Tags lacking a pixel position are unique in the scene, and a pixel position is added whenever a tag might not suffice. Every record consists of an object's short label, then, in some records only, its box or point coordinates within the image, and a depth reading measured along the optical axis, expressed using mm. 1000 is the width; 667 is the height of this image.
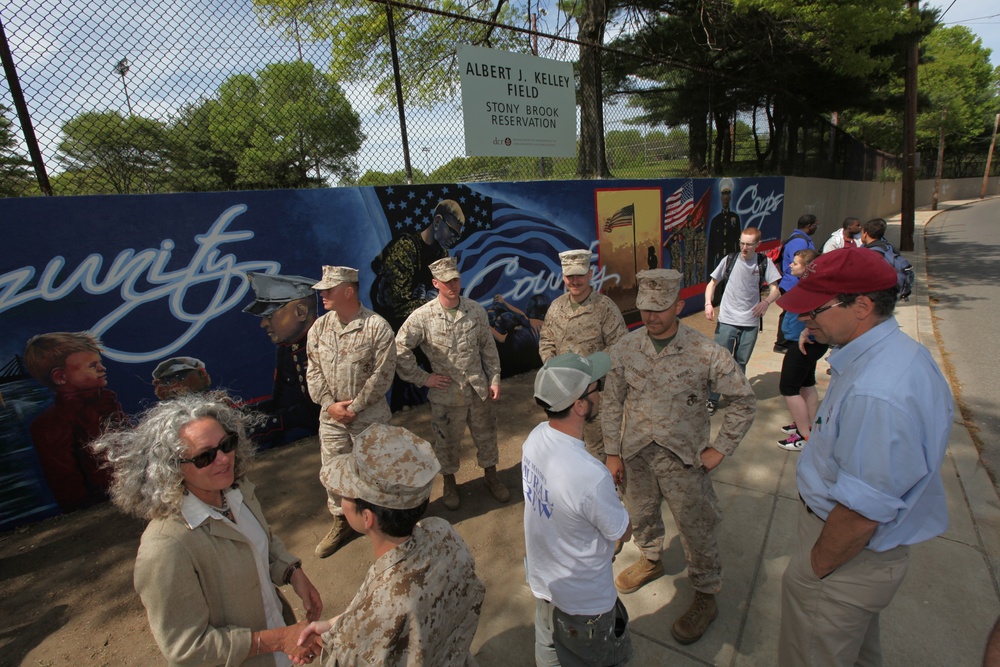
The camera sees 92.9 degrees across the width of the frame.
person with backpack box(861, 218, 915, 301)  5211
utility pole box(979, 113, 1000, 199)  38912
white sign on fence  5672
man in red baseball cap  1561
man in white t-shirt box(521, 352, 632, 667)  1748
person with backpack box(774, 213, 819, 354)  5066
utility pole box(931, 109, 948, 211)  35488
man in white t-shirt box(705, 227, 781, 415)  4891
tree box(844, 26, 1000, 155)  32031
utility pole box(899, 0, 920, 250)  13352
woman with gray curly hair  1466
